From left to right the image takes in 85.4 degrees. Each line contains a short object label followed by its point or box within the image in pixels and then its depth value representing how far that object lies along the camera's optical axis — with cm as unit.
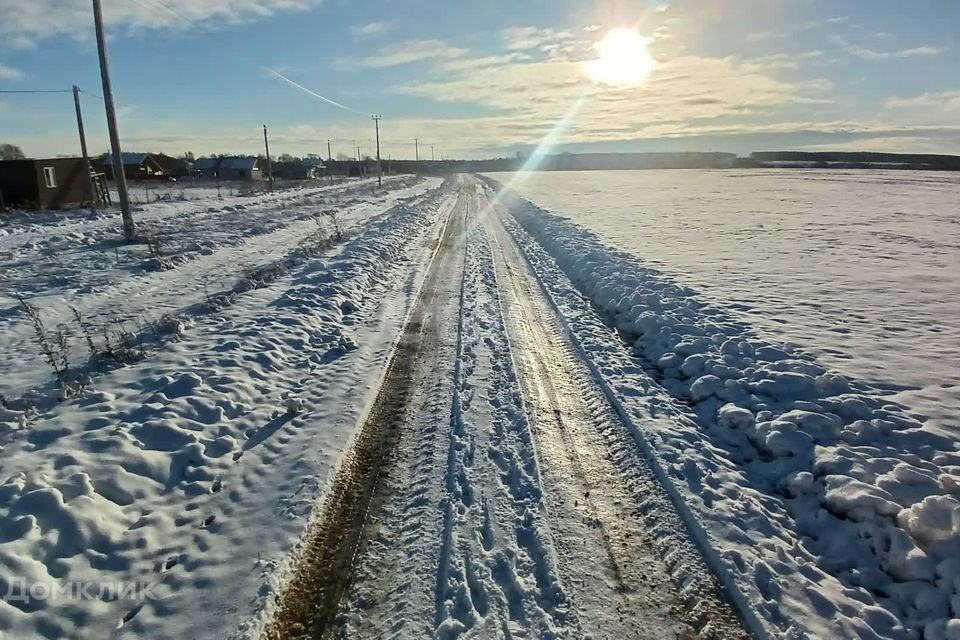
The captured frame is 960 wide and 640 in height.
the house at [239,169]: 8738
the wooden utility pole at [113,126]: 1747
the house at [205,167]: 8894
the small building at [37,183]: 3136
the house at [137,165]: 7706
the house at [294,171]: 9244
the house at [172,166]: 8669
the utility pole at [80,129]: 3115
